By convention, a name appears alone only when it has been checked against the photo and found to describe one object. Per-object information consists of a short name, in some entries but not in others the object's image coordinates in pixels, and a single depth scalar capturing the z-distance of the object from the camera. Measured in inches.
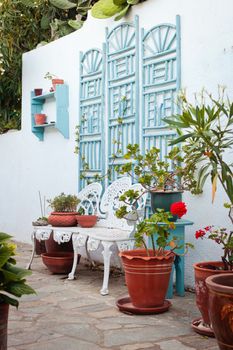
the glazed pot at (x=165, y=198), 176.2
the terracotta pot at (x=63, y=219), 224.8
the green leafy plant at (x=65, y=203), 233.3
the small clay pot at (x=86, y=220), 222.7
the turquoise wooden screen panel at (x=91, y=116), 246.2
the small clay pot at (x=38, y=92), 296.9
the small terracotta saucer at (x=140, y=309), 160.4
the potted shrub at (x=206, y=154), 134.2
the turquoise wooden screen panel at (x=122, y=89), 221.8
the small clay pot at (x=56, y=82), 276.5
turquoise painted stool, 178.4
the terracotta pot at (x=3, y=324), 103.0
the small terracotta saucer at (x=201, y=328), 138.0
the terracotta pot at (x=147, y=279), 160.6
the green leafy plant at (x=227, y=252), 140.7
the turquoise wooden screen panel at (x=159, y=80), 200.8
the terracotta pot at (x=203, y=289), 139.2
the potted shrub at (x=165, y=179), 176.4
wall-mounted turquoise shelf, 271.4
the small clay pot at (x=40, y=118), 295.8
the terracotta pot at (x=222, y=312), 108.5
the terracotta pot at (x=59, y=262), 221.5
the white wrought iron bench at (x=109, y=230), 188.9
